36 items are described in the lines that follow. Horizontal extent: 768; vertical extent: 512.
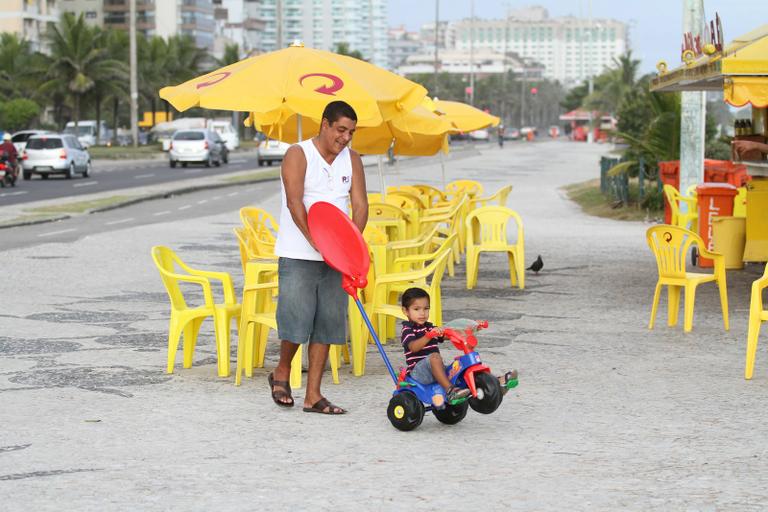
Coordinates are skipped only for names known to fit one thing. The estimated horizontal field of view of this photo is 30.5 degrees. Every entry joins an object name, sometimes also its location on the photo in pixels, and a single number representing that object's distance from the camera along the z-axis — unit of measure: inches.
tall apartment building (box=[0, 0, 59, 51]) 4234.7
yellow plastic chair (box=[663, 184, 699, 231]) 714.8
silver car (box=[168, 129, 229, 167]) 2167.8
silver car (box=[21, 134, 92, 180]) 1776.6
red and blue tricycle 292.2
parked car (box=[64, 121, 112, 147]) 3422.2
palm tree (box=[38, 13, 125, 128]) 3171.8
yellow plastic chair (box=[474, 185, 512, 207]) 713.4
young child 294.7
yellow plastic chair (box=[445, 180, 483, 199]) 810.5
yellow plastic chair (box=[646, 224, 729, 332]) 446.9
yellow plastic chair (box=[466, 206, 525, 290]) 577.6
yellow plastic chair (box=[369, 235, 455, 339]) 380.8
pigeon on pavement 616.4
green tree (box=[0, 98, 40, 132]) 3011.8
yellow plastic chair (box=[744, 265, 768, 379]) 355.3
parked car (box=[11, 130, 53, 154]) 2057.7
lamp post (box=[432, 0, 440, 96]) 4072.3
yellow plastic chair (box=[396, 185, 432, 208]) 694.3
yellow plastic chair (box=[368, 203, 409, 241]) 562.3
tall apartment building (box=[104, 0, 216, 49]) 5447.8
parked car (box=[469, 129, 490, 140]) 4974.9
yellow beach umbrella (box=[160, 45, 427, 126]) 377.7
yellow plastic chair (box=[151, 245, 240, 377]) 361.1
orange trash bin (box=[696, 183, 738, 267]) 655.1
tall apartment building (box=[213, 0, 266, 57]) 6515.8
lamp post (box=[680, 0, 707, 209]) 838.5
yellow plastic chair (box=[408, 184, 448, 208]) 749.2
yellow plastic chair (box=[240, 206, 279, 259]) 438.3
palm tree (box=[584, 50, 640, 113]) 3695.9
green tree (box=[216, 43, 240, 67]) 4525.1
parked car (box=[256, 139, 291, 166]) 2236.7
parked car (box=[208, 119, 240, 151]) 3110.2
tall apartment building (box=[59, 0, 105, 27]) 5428.2
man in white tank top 309.9
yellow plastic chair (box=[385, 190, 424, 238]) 621.0
